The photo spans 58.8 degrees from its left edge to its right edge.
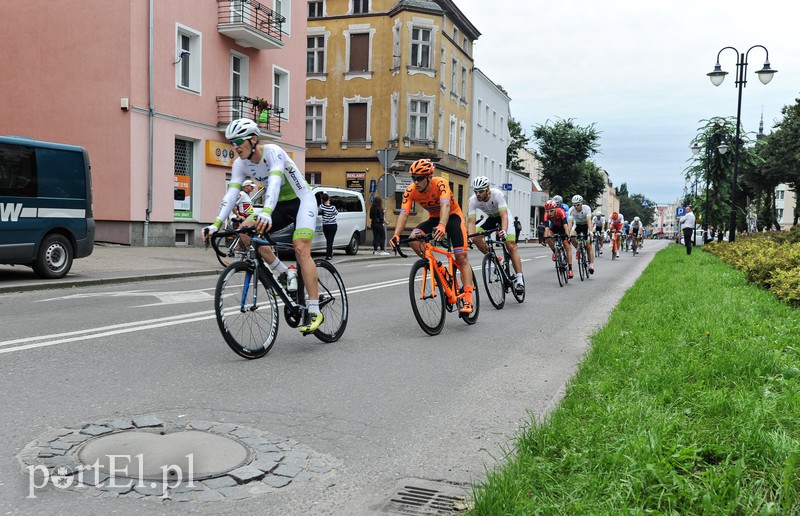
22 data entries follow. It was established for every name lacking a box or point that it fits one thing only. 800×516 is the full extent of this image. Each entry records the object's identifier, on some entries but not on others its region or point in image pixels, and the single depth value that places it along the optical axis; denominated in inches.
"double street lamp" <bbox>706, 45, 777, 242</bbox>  989.8
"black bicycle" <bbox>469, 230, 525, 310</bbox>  406.6
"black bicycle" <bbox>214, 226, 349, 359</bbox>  228.5
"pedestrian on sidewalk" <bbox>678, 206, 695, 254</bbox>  1010.7
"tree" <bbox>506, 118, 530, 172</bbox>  3221.0
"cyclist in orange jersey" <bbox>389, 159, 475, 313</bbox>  304.1
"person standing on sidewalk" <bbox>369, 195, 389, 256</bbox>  948.6
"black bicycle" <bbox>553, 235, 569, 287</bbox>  571.2
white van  898.7
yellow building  1503.4
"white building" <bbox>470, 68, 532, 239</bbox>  1915.6
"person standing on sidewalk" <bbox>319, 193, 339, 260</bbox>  762.8
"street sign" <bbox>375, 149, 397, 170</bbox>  950.4
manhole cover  130.4
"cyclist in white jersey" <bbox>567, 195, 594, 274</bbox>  649.6
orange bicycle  301.7
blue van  439.5
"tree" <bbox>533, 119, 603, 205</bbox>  2640.3
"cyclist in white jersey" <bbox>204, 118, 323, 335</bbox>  234.1
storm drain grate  122.0
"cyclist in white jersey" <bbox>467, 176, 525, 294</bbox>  388.2
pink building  838.5
